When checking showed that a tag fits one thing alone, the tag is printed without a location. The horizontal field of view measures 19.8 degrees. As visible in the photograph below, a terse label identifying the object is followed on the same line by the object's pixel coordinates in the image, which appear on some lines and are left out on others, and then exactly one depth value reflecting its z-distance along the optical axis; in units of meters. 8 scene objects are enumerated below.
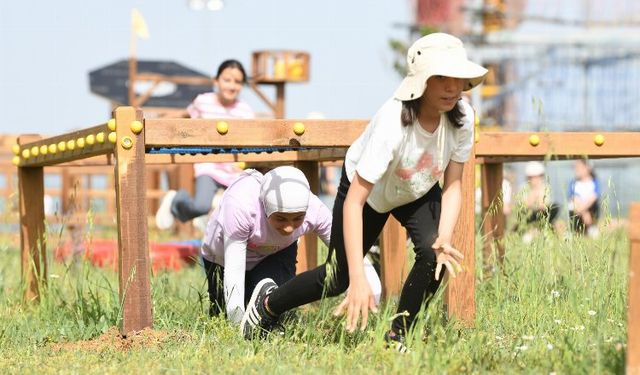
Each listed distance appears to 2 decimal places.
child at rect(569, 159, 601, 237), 18.81
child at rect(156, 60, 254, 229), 11.68
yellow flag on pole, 27.53
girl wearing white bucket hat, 5.75
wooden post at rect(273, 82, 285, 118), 25.65
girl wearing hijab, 6.96
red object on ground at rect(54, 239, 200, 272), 13.86
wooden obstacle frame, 6.94
